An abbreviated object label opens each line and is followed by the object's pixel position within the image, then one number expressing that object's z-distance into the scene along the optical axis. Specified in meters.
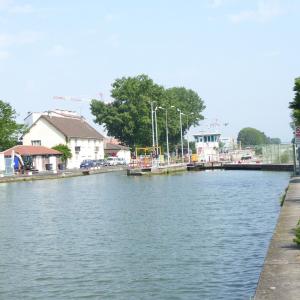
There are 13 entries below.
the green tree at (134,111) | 120.38
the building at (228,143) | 176.48
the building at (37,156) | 86.88
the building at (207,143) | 122.75
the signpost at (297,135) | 35.91
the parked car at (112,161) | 112.66
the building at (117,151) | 133.62
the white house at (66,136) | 107.19
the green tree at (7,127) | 93.81
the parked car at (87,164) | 101.44
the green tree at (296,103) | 27.36
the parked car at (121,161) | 115.69
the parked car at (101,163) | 104.69
